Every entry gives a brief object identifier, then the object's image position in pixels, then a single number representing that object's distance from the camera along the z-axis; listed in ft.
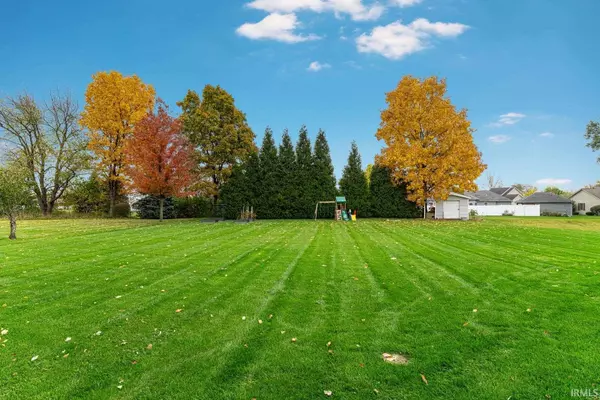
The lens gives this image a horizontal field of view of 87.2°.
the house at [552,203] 142.34
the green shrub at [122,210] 99.98
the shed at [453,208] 90.99
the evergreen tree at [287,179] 90.99
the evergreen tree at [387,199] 92.02
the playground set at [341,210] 84.02
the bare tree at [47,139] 96.53
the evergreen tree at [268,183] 90.68
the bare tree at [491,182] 259.68
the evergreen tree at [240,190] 89.56
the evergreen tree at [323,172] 91.75
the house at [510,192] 189.48
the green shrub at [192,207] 99.99
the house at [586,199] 151.64
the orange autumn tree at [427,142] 81.71
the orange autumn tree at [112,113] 91.50
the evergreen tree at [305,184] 91.25
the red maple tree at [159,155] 69.21
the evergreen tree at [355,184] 92.02
